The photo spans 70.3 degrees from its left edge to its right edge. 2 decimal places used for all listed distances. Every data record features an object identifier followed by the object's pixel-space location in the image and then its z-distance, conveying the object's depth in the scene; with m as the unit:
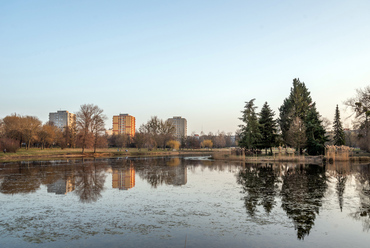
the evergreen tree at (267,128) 46.68
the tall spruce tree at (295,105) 47.16
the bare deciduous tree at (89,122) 58.03
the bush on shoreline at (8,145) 52.00
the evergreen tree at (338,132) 53.56
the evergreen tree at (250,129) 45.19
